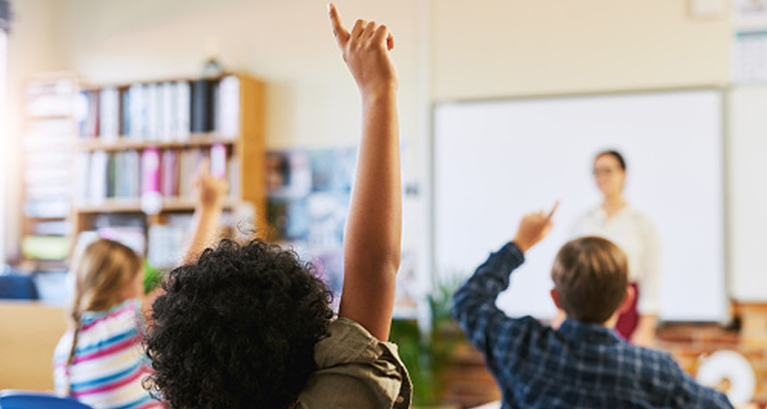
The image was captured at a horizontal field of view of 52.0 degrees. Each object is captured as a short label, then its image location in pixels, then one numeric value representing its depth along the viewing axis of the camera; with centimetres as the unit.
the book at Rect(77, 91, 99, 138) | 513
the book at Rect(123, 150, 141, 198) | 507
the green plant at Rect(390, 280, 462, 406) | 396
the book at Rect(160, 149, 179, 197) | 497
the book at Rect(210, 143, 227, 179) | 481
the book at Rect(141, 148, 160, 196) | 502
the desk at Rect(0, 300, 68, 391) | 215
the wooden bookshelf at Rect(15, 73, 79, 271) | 525
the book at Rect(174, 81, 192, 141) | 489
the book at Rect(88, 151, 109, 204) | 513
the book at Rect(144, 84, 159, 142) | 497
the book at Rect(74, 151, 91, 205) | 516
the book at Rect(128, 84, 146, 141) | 500
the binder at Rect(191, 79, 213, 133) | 484
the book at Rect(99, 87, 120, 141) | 508
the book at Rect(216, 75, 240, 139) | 477
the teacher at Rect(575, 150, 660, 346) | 327
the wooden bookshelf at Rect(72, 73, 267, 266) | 476
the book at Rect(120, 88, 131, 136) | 505
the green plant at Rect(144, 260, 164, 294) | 399
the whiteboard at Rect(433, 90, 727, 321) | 363
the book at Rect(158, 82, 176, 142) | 493
